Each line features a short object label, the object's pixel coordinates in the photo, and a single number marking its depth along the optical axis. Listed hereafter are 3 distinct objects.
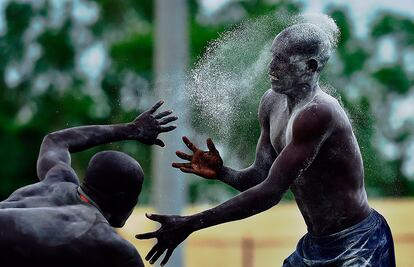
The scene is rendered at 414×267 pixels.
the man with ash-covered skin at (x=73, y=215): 9.31
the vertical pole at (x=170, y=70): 14.71
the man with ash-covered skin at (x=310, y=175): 9.64
